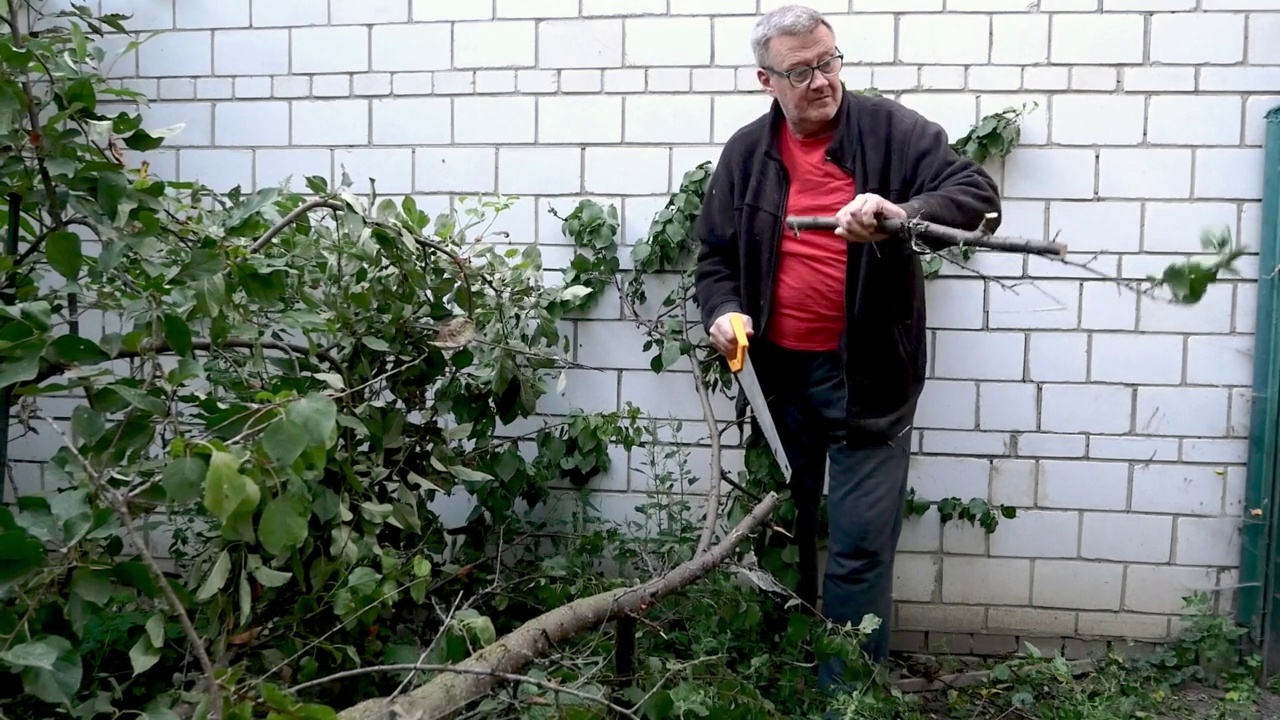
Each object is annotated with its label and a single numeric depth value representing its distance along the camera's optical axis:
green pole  3.41
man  2.94
